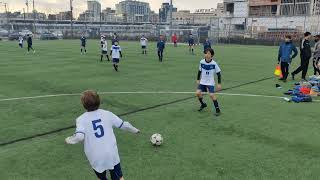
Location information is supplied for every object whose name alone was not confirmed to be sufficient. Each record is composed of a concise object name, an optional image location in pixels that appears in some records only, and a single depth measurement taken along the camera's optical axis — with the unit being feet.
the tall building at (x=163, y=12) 554.83
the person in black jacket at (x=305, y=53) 54.80
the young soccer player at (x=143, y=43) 106.69
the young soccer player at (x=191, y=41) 114.01
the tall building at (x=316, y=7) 269.23
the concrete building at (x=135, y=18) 597.81
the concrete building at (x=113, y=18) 625.33
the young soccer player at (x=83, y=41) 108.96
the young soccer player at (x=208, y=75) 33.22
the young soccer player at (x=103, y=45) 85.96
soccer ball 24.48
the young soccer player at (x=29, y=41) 112.98
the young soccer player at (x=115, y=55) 68.39
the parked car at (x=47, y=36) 248.32
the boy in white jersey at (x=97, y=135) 14.76
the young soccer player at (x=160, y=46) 85.51
